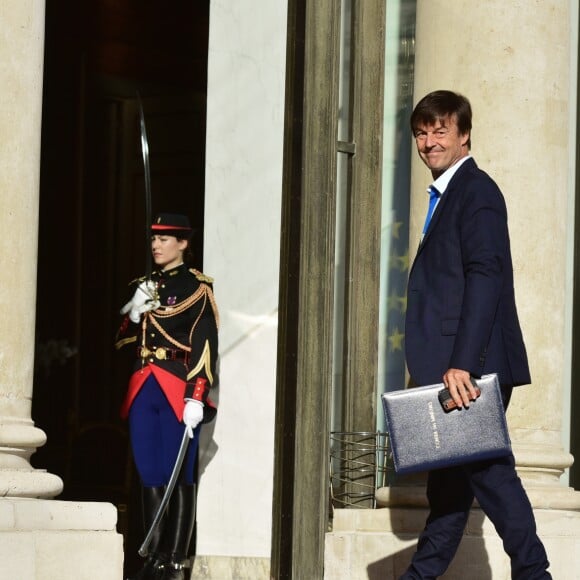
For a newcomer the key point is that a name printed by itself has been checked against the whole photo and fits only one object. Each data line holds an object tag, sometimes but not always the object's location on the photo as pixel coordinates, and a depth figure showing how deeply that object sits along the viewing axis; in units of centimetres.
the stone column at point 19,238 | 1304
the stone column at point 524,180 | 1426
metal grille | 1474
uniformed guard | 1495
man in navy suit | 1097
